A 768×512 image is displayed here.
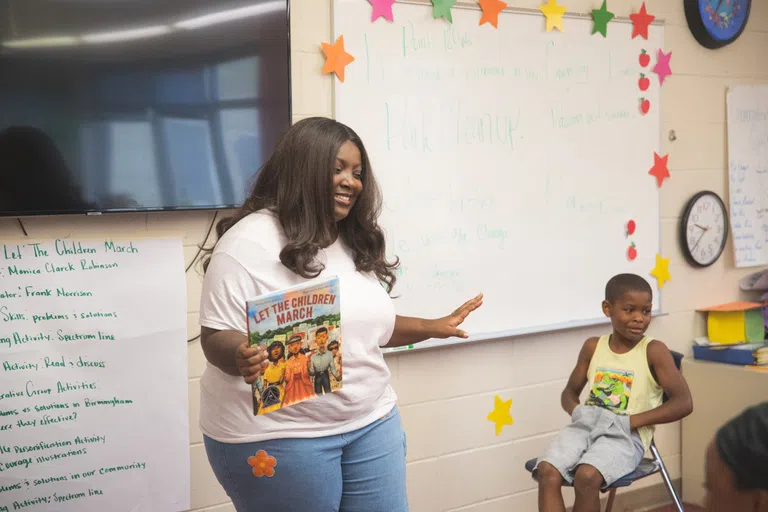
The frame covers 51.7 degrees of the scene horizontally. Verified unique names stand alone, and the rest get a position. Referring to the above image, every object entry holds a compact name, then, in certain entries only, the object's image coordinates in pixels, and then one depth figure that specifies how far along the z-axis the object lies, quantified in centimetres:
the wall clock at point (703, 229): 320
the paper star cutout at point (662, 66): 308
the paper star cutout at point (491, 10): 264
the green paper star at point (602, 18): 289
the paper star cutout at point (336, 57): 237
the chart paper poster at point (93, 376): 200
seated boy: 232
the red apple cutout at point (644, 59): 303
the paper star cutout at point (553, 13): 277
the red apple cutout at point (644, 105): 304
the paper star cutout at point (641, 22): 299
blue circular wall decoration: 314
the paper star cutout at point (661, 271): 312
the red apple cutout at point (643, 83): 303
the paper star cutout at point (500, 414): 283
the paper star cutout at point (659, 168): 309
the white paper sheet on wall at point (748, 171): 334
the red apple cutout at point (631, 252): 304
